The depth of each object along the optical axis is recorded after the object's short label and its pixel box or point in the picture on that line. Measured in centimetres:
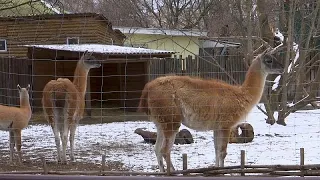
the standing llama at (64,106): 931
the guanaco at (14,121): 927
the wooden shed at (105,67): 1554
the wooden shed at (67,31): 1998
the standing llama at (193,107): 759
